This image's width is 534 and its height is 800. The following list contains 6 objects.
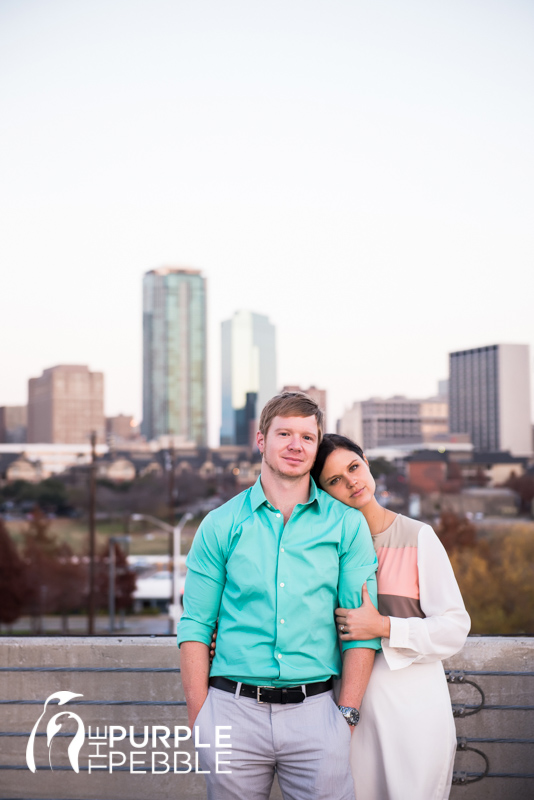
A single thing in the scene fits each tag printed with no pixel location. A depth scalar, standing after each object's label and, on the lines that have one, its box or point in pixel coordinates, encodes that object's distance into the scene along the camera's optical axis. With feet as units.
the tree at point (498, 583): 85.20
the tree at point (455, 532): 110.22
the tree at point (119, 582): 110.01
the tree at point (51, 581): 107.14
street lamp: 77.68
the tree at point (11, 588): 106.22
